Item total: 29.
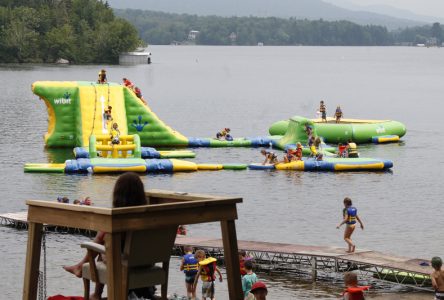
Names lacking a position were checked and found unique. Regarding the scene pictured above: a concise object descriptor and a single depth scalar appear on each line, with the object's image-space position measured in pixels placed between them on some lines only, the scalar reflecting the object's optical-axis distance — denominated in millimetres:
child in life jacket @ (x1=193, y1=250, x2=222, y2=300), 23406
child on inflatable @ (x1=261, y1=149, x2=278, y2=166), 53972
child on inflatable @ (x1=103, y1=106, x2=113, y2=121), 57125
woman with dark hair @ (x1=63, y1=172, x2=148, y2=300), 12414
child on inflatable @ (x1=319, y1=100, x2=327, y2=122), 67475
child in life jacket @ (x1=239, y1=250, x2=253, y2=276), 24161
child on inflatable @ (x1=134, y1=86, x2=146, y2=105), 60906
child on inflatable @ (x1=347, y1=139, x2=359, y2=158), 54944
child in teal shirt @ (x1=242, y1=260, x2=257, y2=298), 22156
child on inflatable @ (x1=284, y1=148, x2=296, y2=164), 53772
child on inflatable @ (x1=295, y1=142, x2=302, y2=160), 54169
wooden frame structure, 11734
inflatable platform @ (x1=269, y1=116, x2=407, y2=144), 65062
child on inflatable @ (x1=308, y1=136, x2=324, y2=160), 54934
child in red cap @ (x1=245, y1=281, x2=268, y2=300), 15367
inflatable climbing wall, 57406
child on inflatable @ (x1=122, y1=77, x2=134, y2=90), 61172
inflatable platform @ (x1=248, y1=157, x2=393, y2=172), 53281
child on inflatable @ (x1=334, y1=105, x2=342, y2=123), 67019
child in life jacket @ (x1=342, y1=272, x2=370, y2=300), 17516
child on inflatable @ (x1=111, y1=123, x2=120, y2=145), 52438
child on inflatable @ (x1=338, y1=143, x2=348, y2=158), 55344
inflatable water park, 51906
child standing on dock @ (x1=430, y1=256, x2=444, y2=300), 21447
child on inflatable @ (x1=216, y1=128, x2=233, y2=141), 64550
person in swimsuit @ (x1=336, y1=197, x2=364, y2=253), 29094
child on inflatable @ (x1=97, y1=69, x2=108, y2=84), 58494
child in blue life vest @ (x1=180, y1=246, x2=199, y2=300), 24078
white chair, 12203
